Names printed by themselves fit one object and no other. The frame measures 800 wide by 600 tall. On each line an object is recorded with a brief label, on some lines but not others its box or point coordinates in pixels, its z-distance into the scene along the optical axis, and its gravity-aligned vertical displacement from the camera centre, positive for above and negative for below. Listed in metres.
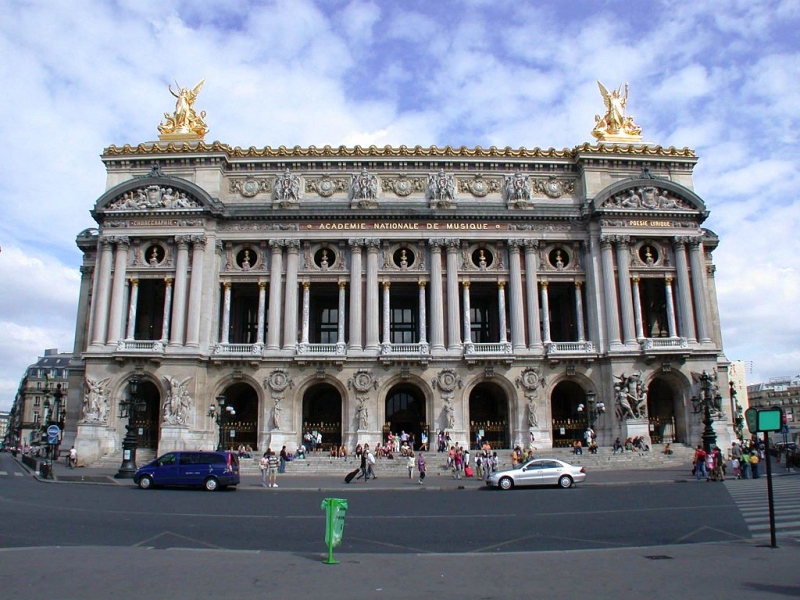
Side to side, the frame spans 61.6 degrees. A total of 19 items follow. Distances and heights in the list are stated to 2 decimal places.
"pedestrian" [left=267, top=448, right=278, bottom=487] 29.62 -1.53
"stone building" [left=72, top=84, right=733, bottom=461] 45.06 +10.14
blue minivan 28.42 -1.51
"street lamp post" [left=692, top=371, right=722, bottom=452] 35.81 +1.63
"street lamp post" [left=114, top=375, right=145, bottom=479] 33.69 -0.14
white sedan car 28.52 -1.75
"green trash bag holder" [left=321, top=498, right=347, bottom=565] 10.26 -1.30
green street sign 11.50 +0.21
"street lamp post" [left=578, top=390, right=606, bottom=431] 42.18 +1.55
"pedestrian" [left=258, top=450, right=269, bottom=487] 30.59 -1.46
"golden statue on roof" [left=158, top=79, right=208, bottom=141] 50.66 +23.62
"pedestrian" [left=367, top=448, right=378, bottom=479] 32.35 -1.41
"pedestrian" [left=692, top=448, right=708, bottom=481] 30.91 -1.45
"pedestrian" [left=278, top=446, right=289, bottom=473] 37.25 -1.45
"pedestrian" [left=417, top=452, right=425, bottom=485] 31.83 -1.57
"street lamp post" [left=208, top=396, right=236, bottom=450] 39.69 +1.34
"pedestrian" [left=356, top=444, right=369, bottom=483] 32.17 -1.45
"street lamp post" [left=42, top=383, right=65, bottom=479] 45.93 +1.47
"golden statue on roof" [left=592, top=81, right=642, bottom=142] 51.34 +23.60
